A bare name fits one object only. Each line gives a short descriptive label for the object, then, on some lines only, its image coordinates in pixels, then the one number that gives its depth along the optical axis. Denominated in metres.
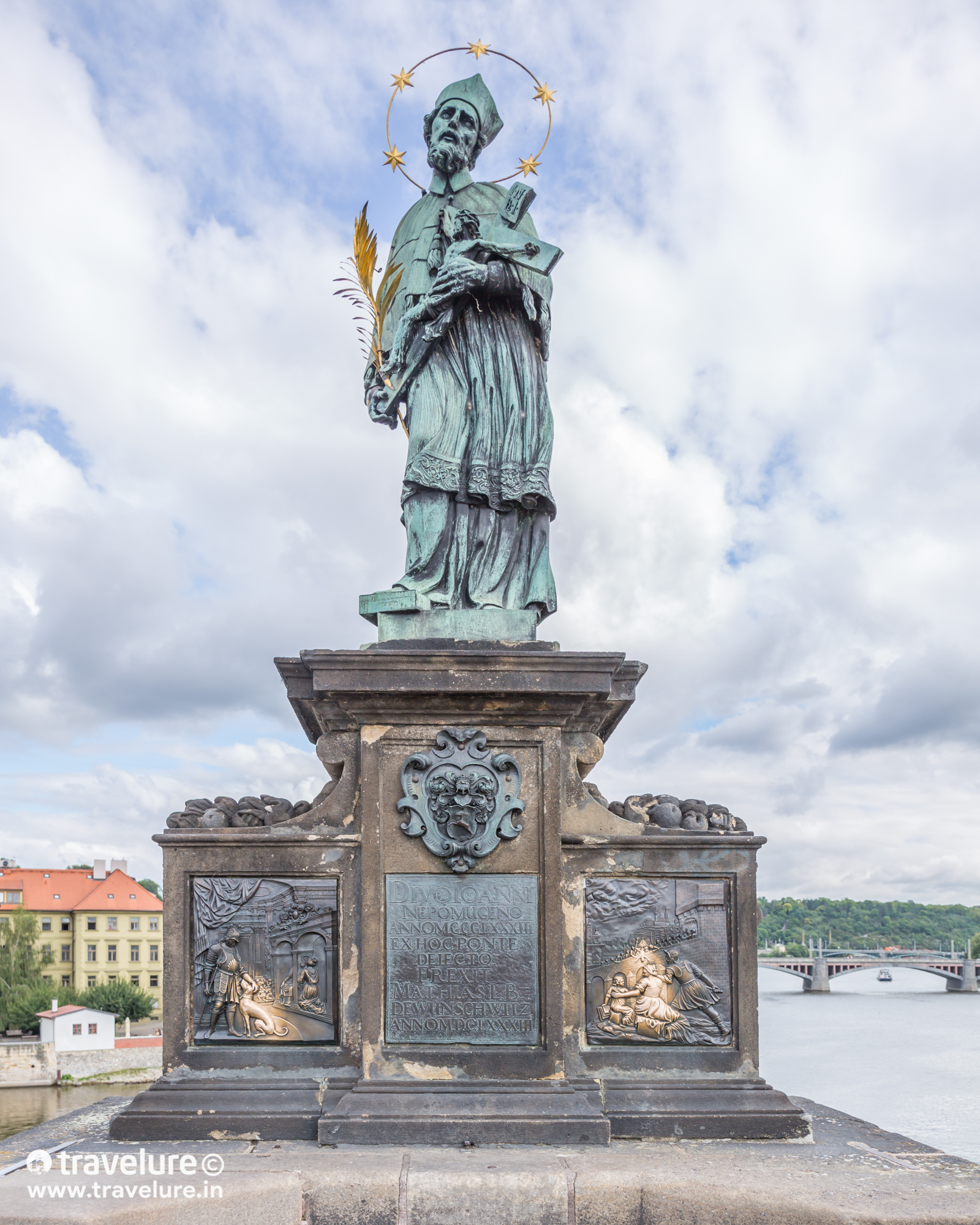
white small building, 46.88
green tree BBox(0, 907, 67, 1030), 52.06
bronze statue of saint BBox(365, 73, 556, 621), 7.00
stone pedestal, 5.93
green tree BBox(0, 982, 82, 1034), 51.94
